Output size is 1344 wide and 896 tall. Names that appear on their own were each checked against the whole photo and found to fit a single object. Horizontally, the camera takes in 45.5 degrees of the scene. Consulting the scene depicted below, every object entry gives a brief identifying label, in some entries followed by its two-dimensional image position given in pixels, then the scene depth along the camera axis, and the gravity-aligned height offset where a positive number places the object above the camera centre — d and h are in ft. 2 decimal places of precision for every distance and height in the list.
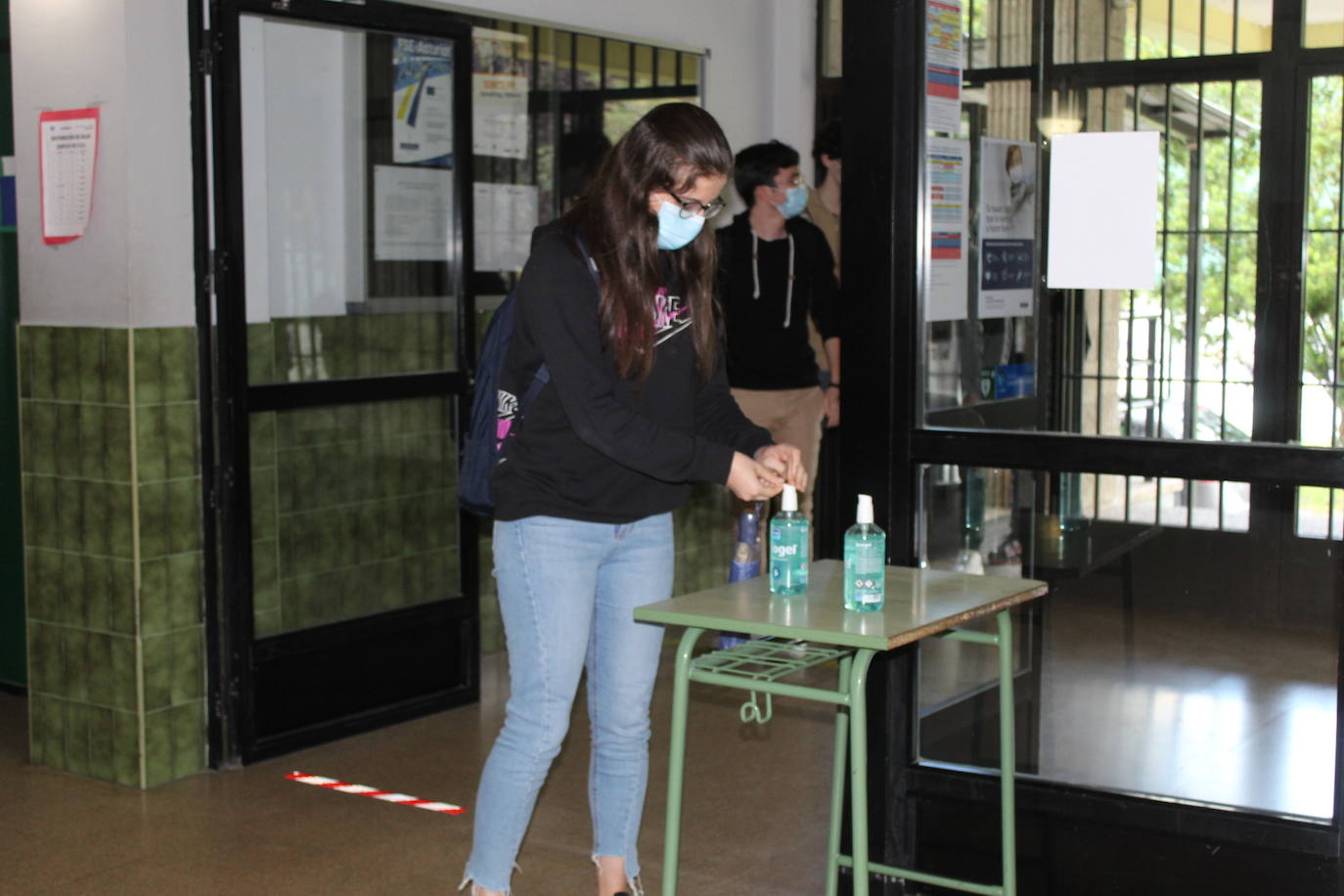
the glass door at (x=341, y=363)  13.79 -0.46
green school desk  7.64 -1.53
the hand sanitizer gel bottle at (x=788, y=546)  8.62 -1.25
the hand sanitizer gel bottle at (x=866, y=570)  8.16 -1.31
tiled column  13.04 -1.93
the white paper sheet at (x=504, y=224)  17.07 +0.95
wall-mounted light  9.71 +1.13
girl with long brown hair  8.68 -0.76
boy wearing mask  16.55 +0.21
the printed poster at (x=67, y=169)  12.92 +1.17
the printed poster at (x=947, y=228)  10.17 +0.54
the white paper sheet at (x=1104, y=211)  9.46 +0.60
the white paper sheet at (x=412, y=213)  15.17 +0.95
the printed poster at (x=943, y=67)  10.11 +1.55
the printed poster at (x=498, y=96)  16.83 +2.30
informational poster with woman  9.93 +0.53
